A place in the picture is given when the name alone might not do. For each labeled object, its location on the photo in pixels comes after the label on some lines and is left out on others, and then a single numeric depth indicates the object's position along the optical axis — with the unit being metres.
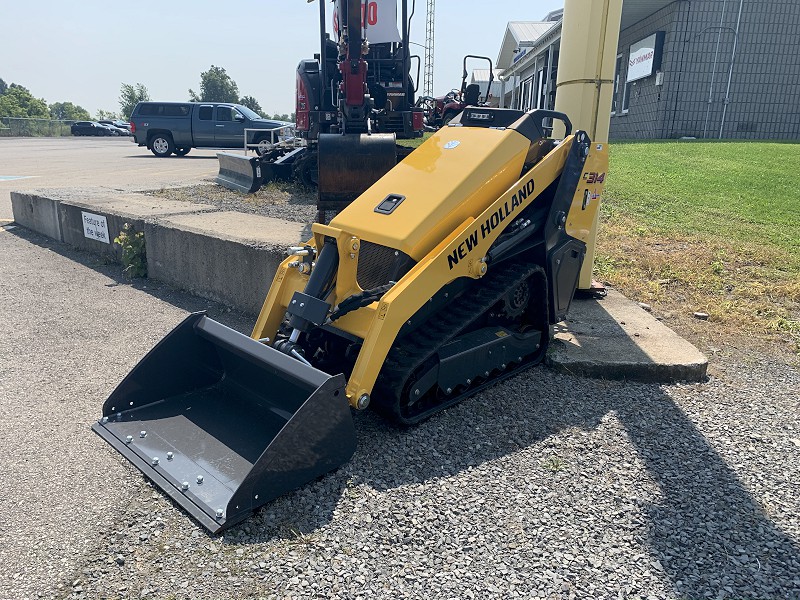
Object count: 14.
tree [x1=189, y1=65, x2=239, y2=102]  97.81
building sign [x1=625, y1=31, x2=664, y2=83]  18.80
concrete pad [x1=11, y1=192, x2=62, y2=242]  8.55
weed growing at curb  6.73
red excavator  6.30
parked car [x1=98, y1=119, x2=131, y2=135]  53.95
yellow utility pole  4.71
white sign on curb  7.46
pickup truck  21.59
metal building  18.22
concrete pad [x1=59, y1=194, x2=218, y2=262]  7.20
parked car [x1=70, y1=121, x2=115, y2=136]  49.16
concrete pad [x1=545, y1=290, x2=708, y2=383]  4.09
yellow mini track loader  2.95
